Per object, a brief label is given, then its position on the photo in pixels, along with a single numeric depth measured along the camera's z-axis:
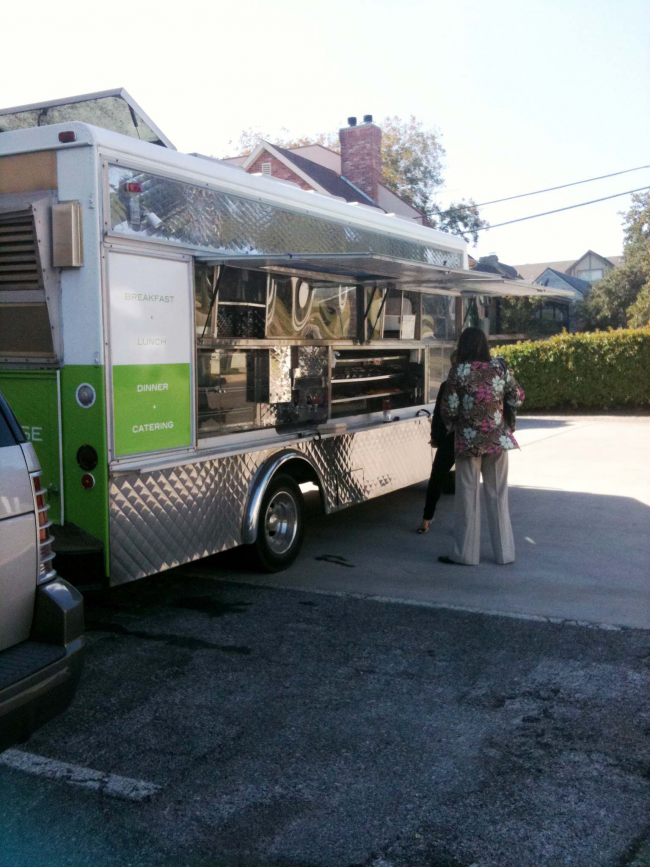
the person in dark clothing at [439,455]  7.65
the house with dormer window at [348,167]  27.41
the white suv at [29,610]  3.00
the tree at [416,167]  48.97
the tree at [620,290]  47.36
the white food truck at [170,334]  4.84
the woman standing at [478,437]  6.64
